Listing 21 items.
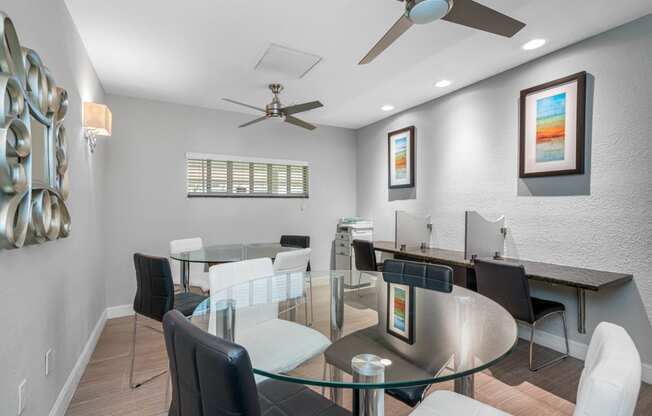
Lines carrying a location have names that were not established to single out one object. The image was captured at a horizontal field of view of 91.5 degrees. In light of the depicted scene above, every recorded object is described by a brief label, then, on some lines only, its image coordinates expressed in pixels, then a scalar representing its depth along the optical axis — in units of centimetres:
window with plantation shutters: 408
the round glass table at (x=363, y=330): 112
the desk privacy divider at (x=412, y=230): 382
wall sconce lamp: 251
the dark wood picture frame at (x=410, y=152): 411
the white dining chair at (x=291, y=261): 255
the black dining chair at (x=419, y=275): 219
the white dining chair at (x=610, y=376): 71
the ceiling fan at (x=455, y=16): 148
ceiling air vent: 268
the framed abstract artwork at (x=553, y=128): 252
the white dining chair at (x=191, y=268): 328
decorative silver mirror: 116
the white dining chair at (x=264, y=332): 137
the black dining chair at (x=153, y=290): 216
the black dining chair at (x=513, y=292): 230
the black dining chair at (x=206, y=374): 76
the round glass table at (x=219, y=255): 284
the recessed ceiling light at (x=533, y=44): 249
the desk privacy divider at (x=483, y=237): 298
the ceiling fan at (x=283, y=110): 292
